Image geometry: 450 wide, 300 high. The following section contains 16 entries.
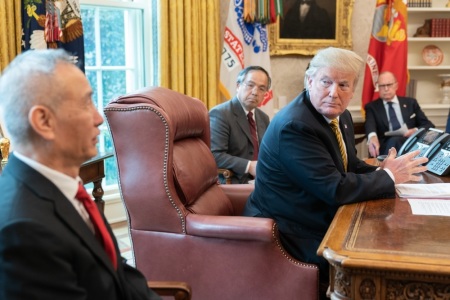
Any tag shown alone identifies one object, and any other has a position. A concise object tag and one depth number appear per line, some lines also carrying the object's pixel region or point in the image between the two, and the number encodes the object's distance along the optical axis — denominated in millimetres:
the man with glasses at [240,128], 3346
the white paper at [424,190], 2105
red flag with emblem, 5156
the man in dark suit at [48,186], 1001
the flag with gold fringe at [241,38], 4621
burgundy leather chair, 2045
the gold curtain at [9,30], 3270
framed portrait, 5195
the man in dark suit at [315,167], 2018
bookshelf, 5531
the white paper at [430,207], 1858
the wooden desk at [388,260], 1374
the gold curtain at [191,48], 4266
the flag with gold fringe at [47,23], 3365
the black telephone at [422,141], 2822
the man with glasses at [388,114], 4934
